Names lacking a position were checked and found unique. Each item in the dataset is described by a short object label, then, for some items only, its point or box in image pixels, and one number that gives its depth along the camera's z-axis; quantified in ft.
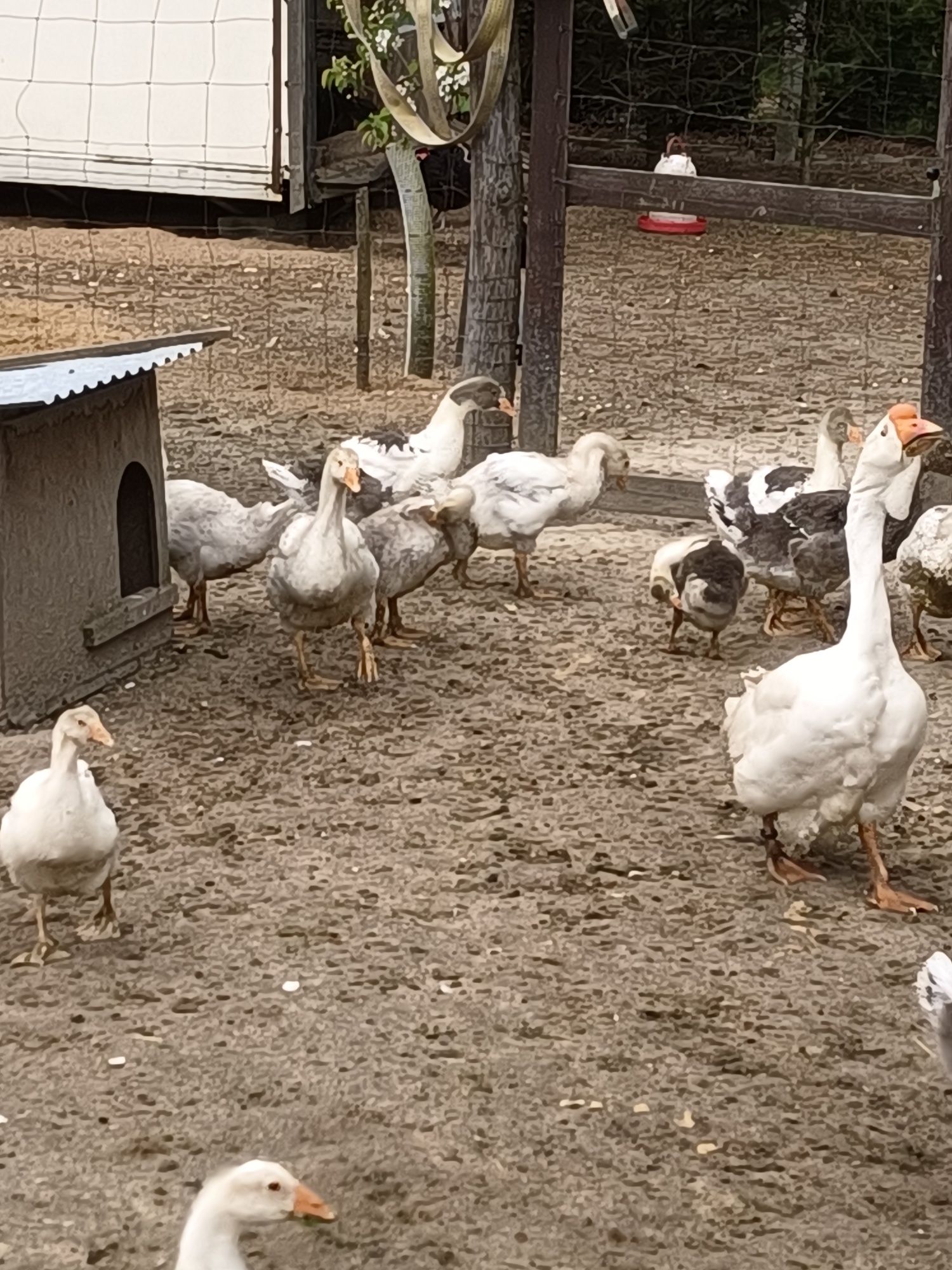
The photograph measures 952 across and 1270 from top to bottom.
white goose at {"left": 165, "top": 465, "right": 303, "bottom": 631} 25.18
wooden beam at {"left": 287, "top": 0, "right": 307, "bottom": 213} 52.65
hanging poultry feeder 54.85
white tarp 53.47
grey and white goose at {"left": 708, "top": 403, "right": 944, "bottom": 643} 24.68
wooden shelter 22.20
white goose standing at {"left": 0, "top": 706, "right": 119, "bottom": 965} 16.56
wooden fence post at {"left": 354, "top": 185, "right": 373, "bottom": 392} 38.70
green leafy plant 37.09
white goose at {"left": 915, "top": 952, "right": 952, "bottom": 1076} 13.51
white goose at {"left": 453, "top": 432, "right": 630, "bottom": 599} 27.43
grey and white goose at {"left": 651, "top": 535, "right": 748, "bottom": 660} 24.97
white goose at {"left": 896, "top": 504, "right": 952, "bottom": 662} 24.32
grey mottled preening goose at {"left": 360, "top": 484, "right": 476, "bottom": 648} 25.05
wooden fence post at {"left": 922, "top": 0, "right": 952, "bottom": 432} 29.37
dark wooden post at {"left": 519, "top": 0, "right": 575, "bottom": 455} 31.01
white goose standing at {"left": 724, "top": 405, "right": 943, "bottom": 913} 17.69
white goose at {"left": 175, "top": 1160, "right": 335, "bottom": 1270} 11.02
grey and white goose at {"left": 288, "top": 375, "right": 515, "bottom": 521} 28.14
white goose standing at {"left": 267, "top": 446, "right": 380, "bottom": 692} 23.34
